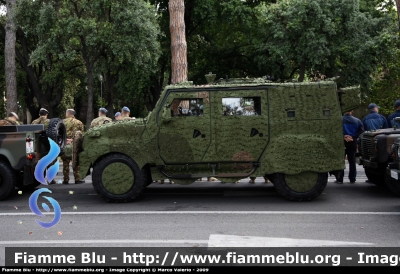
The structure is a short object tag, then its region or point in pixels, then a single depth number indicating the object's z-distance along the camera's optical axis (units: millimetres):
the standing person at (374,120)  12539
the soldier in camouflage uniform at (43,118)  13109
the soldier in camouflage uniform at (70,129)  12703
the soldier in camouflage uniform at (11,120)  11928
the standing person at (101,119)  12989
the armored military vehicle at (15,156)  10117
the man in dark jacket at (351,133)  11750
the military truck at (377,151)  10070
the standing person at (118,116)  13617
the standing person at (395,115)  12074
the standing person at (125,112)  13315
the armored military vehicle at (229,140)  9484
